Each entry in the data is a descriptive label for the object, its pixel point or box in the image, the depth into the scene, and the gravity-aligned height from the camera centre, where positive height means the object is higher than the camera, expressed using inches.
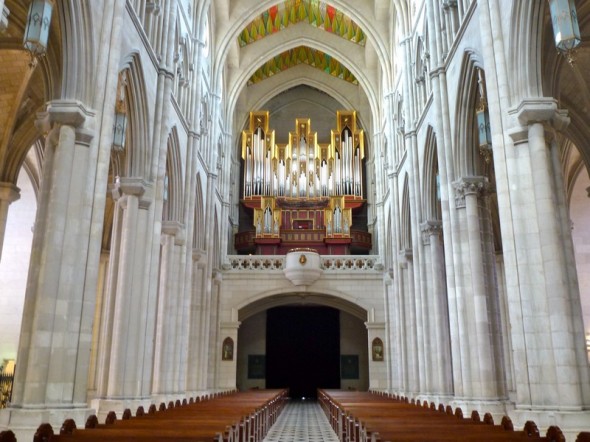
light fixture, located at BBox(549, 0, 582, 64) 319.9 +190.1
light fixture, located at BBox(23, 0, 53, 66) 310.8 +185.2
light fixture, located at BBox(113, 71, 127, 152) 458.6 +194.0
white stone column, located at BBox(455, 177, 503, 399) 469.4 +58.5
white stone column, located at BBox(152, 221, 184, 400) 626.8 +61.7
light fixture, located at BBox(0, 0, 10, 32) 265.1 +168.1
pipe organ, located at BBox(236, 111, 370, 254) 1148.5 +384.3
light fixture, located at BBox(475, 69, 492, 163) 446.6 +190.6
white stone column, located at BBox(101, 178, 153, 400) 486.0 +68.3
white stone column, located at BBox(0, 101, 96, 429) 331.0 +50.0
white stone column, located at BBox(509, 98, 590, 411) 325.1 +49.3
